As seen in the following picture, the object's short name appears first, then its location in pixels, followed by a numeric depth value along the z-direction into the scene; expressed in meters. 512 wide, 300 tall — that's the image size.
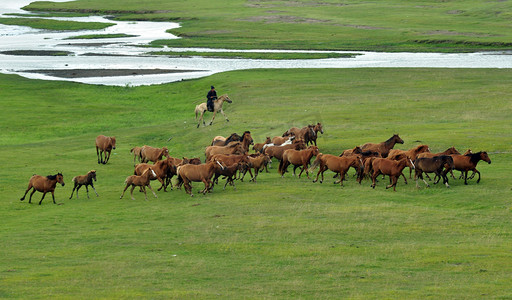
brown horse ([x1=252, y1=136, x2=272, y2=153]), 33.06
